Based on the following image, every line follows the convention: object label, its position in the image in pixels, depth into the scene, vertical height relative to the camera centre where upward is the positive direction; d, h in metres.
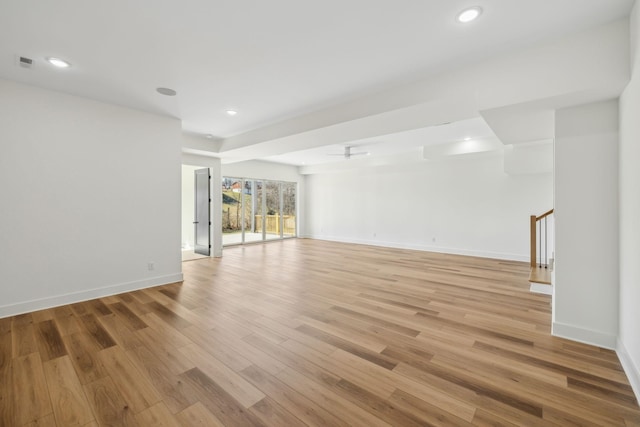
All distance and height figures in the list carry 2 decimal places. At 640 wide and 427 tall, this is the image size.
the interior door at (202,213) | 7.11 +0.02
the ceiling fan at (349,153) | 7.09 +1.61
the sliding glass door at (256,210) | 8.97 +0.14
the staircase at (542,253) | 4.03 -0.81
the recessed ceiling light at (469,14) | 2.05 +1.51
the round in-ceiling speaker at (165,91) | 3.49 +1.57
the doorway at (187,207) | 8.98 +0.22
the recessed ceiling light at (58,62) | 2.76 +1.55
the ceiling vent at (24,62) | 2.73 +1.53
